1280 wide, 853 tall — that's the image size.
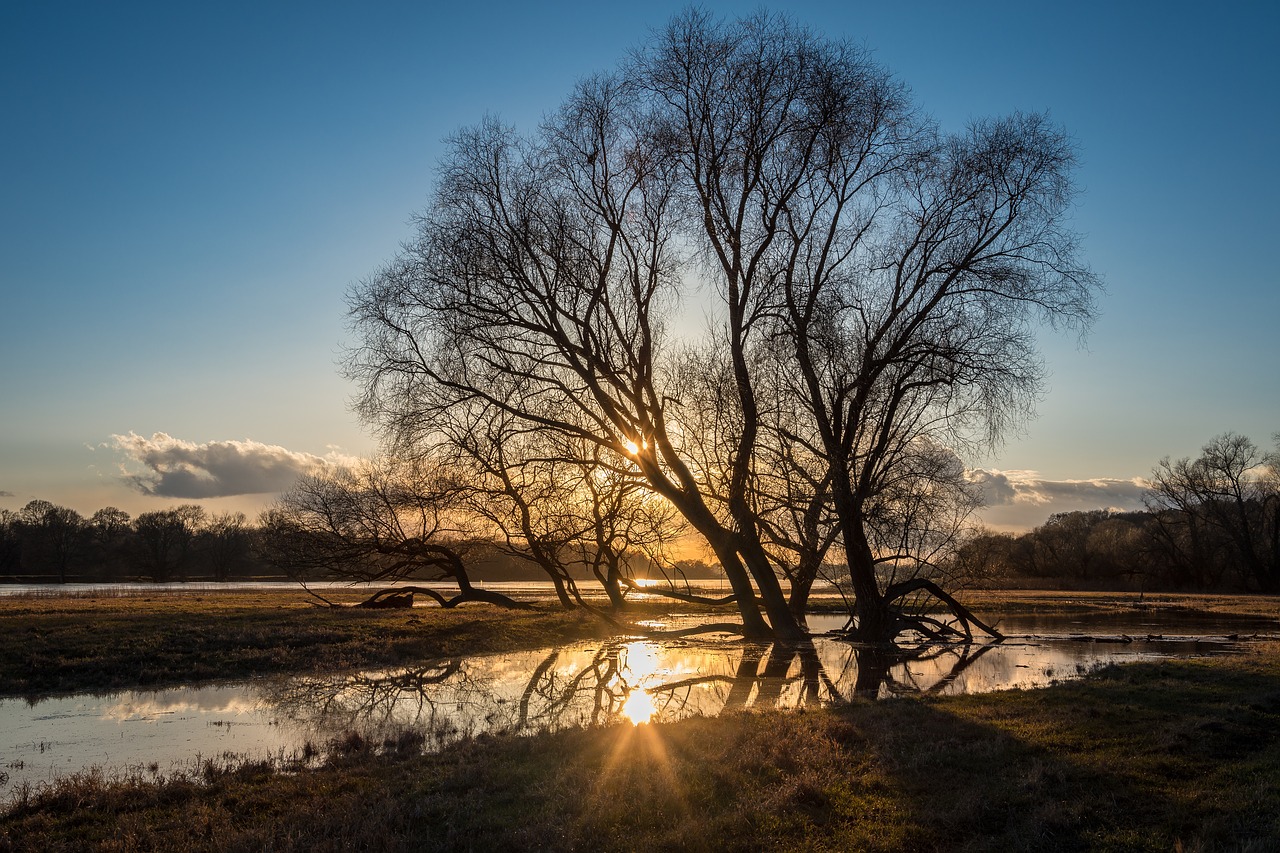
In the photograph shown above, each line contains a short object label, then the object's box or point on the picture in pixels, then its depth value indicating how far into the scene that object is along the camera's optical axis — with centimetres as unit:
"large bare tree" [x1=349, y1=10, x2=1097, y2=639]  2031
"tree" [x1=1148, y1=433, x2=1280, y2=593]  7110
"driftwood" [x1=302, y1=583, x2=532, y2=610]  3077
